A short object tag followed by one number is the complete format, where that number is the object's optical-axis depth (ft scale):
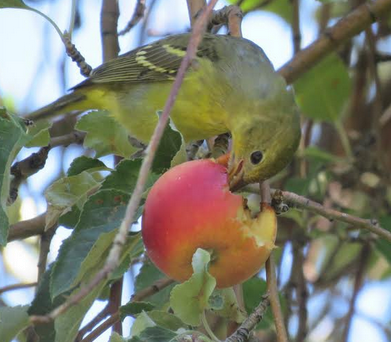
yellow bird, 16.28
